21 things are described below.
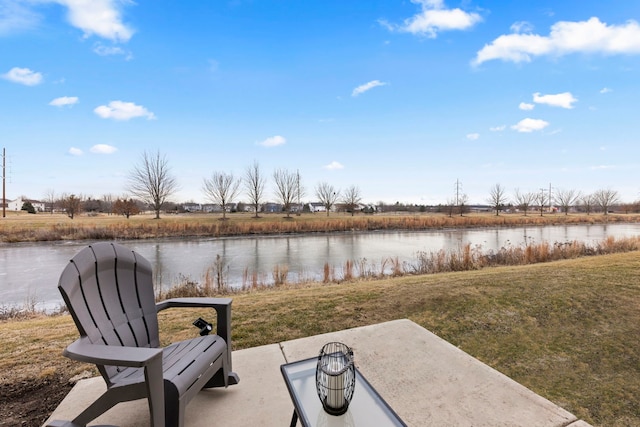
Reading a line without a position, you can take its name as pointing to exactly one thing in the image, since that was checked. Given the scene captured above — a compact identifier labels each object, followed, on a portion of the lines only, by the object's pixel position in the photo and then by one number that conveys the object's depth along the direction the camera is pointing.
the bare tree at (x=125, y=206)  28.38
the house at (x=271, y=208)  40.53
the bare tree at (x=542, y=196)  47.33
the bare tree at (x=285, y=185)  33.12
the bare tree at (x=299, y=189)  33.45
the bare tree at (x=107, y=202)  43.21
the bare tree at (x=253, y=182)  32.38
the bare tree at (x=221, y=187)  31.64
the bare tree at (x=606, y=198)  47.19
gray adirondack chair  1.28
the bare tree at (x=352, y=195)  40.59
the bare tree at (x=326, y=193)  38.34
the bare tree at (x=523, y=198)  48.29
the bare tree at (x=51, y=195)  42.88
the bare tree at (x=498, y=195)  40.96
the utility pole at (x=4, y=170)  27.29
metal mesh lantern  1.14
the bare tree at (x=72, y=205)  26.37
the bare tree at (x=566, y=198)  47.59
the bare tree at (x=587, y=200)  50.08
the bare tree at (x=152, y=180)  29.67
